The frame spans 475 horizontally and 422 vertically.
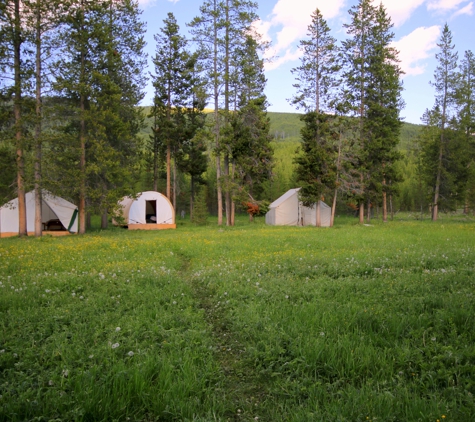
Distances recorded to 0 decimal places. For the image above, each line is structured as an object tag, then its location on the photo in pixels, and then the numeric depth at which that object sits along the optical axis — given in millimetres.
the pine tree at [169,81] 32969
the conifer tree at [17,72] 18203
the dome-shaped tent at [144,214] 28891
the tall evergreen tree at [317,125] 27375
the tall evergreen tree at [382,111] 30906
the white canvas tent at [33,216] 22922
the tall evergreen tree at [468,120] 34906
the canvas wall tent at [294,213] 33812
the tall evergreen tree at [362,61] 30484
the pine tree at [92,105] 20781
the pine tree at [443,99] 34500
